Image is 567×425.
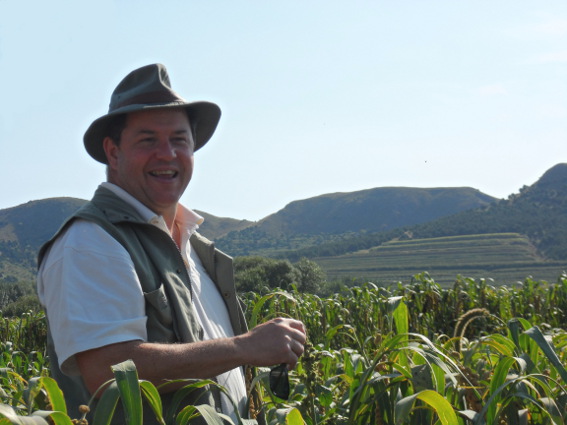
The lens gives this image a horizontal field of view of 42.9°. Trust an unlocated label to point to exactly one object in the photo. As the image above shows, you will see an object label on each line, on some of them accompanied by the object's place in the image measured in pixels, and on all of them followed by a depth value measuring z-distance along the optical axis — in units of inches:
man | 75.5
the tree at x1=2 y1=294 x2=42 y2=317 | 827.0
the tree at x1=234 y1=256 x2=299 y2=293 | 809.0
